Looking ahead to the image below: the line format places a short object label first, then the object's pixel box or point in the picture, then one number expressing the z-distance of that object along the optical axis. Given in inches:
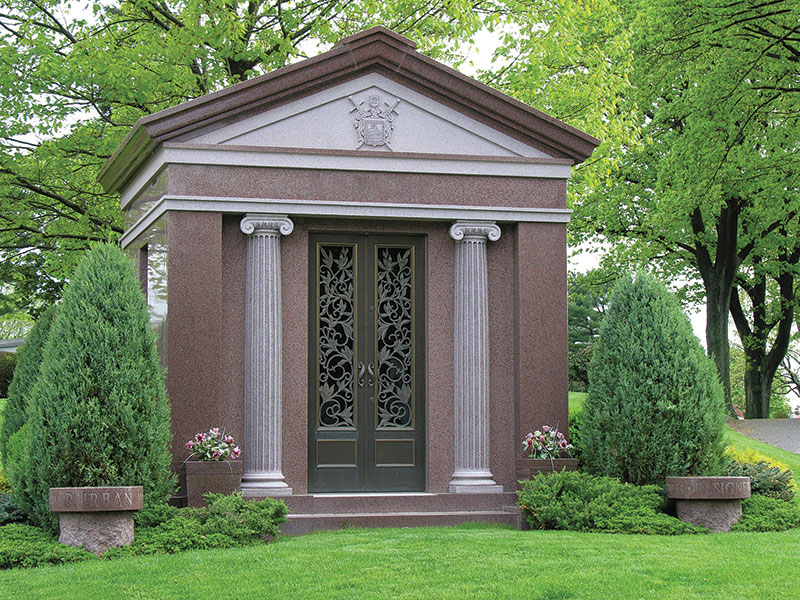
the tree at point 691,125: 670.5
